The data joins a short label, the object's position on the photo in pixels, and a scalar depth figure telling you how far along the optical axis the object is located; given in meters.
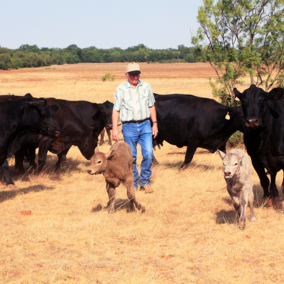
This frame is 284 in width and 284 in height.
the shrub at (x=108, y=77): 52.23
